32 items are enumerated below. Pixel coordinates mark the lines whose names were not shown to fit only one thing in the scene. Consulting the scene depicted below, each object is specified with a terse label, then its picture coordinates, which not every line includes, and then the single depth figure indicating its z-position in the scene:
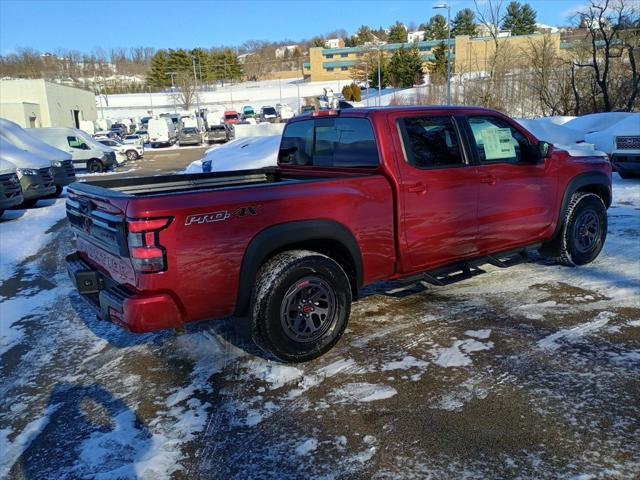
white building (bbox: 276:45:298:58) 154.18
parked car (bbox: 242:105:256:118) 73.56
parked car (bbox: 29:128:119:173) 24.80
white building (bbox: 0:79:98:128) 41.66
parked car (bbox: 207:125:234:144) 45.88
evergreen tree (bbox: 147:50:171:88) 109.31
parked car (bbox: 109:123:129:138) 55.07
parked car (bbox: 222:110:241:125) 65.25
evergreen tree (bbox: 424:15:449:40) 109.54
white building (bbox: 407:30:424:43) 138.90
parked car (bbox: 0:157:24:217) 11.25
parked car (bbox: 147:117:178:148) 47.03
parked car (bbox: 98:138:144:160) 33.22
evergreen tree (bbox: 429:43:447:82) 66.62
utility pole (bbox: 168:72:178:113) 81.11
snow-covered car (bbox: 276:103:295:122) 66.56
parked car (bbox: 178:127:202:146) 46.62
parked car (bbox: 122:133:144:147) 35.39
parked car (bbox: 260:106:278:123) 68.41
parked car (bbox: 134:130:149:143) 50.03
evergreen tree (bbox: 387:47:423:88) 73.38
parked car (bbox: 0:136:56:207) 13.15
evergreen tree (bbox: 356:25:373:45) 131.39
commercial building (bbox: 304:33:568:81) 60.89
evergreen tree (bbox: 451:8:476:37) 103.22
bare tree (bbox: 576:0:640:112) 27.36
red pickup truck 3.51
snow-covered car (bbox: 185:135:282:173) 14.38
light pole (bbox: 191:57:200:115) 77.10
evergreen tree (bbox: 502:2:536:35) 99.62
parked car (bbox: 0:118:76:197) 16.11
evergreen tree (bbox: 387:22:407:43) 117.25
